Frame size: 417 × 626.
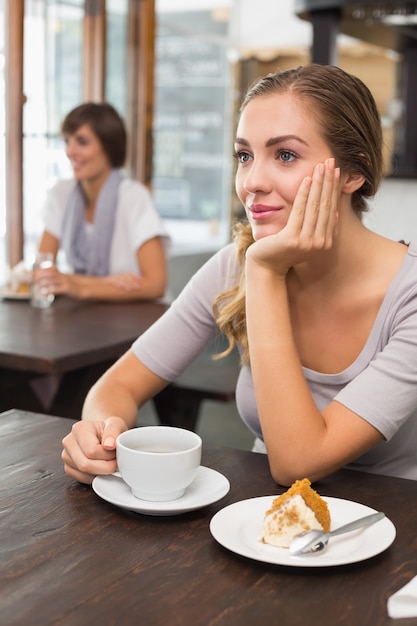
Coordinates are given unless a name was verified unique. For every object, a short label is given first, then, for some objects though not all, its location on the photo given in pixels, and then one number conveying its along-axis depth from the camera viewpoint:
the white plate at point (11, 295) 3.10
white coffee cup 1.09
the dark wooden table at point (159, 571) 0.85
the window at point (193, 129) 7.09
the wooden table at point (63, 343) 2.21
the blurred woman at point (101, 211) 3.44
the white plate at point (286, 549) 0.96
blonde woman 1.33
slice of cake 1.01
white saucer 1.09
